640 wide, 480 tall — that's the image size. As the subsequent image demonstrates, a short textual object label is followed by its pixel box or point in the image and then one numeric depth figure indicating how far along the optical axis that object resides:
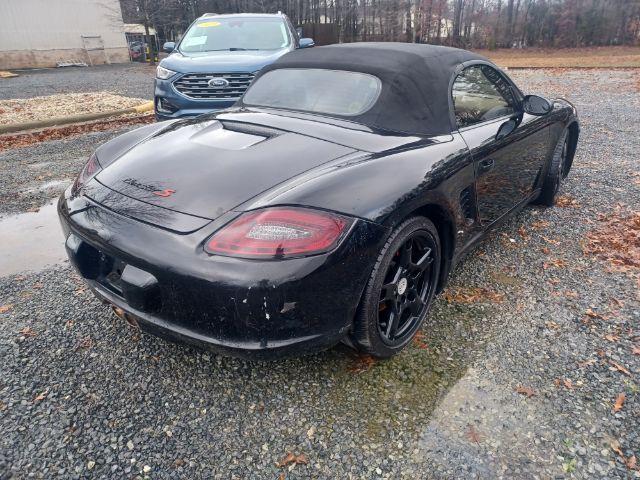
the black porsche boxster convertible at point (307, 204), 1.79
